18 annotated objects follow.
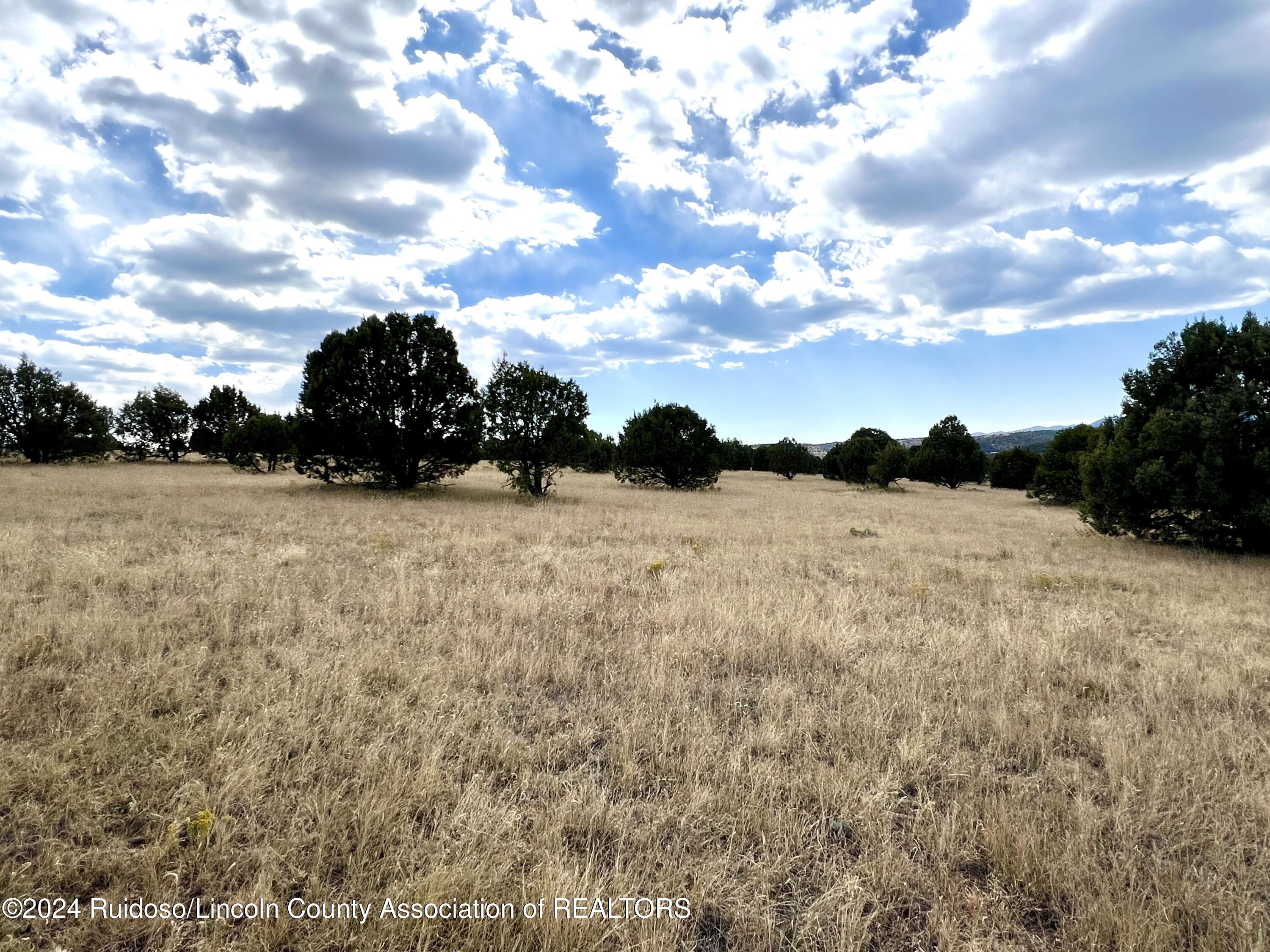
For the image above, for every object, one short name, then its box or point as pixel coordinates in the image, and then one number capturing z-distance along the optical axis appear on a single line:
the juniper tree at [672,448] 39.06
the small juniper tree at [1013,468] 49.66
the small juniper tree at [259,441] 41.16
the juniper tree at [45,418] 39.91
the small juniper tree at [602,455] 58.35
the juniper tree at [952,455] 48.81
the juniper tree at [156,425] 50.06
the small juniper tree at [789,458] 61.94
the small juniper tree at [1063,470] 33.19
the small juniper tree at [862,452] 52.47
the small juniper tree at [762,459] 84.12
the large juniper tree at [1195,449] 13.10
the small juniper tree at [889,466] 46.50
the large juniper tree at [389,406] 24.73
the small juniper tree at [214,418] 50.78
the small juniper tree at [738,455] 85.44
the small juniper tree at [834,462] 58.41
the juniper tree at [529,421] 26.88
